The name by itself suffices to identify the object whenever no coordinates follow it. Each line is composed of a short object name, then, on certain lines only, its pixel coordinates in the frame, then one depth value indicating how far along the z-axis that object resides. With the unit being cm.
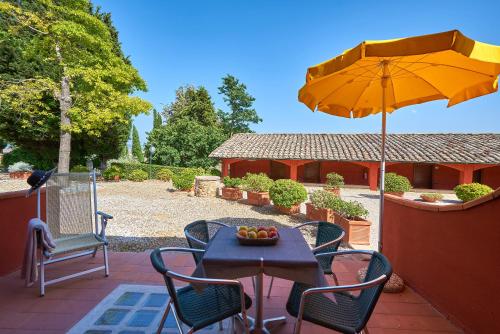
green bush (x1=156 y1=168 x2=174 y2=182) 1796
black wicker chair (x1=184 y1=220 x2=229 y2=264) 236
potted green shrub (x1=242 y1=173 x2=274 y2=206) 1023
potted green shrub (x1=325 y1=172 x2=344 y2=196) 1343
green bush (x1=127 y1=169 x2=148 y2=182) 1720
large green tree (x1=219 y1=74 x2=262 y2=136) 3244
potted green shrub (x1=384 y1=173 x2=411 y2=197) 1182
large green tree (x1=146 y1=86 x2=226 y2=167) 2148
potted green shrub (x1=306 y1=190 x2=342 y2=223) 693
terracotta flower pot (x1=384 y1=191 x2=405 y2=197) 1196
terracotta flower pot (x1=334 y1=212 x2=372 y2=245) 575
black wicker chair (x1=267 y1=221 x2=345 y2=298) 255
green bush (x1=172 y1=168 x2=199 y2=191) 1298
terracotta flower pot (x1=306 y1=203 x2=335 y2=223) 705
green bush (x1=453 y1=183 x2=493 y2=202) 1006
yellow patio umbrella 205
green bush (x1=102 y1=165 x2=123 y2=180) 1736
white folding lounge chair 321
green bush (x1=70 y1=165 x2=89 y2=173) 1608
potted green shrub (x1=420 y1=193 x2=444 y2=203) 1123
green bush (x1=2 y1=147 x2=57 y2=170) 1869
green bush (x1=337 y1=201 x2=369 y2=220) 612
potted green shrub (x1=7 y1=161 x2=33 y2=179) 1725
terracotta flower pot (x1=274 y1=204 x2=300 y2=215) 866
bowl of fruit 212
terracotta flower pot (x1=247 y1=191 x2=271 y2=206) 1020
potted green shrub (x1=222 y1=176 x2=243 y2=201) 1131
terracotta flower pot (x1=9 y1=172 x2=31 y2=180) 1721
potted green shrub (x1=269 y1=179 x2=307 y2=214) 834
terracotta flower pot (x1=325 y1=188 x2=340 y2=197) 1143
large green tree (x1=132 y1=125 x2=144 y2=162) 2895
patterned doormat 222
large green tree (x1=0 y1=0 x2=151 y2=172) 1047
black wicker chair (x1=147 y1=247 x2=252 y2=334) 162
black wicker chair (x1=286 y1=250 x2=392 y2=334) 158
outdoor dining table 176
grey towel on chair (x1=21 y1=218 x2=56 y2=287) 270
